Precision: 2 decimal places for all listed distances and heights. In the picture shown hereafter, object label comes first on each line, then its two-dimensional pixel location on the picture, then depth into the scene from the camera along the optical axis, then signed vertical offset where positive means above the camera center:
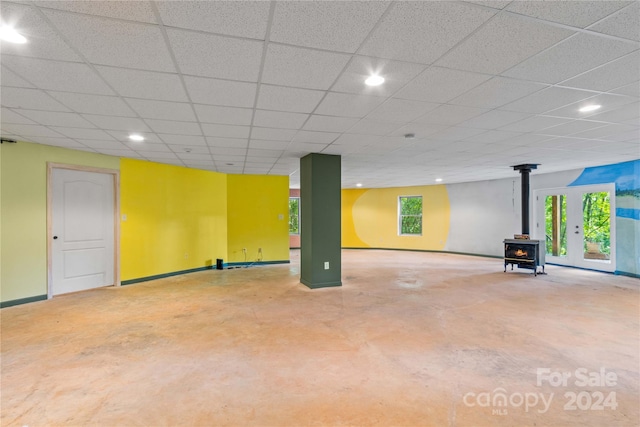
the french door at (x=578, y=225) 6.77 -0.29
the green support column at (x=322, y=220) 5.38 -0.11
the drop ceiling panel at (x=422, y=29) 1.70 +1.16
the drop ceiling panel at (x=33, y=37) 1.68 +1.14
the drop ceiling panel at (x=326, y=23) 1.67 +1.16
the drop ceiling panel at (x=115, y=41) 1.77 +1.15
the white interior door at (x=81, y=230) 4.93 -0.27
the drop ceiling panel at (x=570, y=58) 2.03 +1.16
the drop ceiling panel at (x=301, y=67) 2.14 +1.16
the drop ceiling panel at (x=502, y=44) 1.85 +1.16
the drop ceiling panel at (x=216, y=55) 1.96 +1.15
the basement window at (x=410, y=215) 11.22 -0.07
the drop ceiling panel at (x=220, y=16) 1.64 +1.16
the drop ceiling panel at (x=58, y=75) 2.23 +1.14
